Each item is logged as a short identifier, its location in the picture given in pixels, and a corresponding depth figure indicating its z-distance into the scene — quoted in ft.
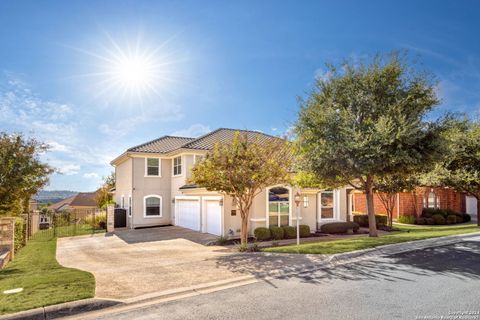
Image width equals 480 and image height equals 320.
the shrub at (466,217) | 95.76
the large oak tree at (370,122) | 45.11
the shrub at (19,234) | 49.68
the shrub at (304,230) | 64.18
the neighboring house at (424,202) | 94.27
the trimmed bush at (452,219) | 90.31
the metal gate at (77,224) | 71.92
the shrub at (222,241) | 54.75
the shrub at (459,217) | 92.89
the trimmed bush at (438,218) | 88.48
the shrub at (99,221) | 81.87
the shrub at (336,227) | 68.74
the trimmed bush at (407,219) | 90.91
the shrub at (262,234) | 59.21
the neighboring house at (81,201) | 181.06
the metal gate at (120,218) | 86.22
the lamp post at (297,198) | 45.98
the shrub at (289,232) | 62.15
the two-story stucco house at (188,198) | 62.95
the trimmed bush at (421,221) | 89.51
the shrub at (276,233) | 60.64
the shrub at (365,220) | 82.69
